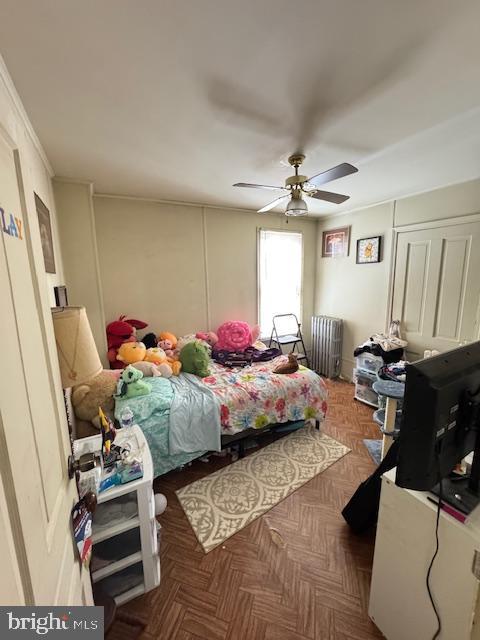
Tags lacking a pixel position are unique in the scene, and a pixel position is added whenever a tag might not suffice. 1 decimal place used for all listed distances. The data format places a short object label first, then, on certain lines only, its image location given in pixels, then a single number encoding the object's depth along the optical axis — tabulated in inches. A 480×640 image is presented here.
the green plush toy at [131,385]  82.0
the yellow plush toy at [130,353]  103.4
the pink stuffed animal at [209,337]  130.6
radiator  151.4
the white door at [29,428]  18.4
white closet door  100.7
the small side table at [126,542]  49.1
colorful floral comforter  87.0
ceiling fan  68.8
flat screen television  32.4
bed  77.8
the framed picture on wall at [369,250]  129.6
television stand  36.3
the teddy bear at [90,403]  76.8
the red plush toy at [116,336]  106.4
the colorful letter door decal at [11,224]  21.2
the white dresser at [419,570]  33.9
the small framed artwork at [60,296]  75.6
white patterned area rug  67.6
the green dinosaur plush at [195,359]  105.3
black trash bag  61.7
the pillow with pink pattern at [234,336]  131.2
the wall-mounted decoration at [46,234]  62.9
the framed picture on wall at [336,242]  146.8
